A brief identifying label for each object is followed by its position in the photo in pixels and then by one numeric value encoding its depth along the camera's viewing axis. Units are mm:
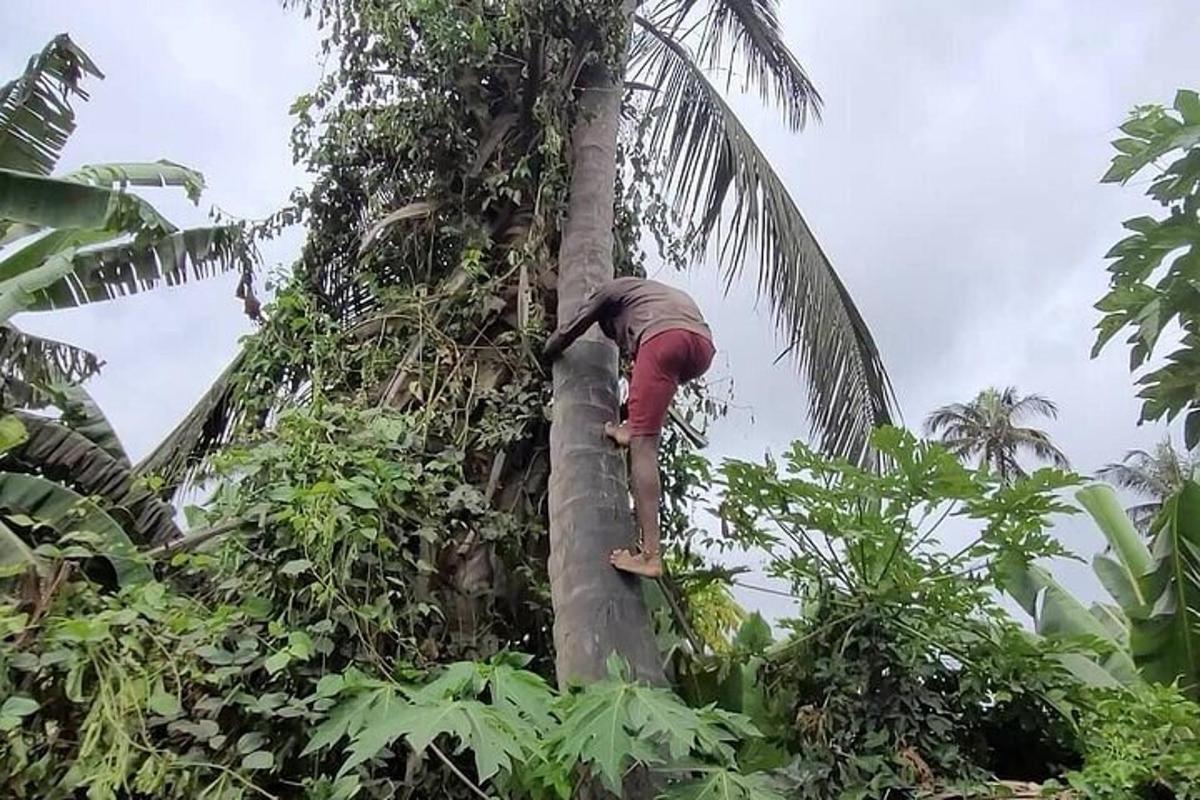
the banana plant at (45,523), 3296
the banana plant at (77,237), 5359
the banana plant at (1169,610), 3773
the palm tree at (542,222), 3895
